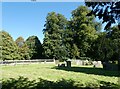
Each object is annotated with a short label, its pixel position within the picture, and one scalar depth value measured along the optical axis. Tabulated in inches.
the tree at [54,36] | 837.0
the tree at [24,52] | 844.6
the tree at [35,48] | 890.3
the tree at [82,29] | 809.4
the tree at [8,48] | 733.8
